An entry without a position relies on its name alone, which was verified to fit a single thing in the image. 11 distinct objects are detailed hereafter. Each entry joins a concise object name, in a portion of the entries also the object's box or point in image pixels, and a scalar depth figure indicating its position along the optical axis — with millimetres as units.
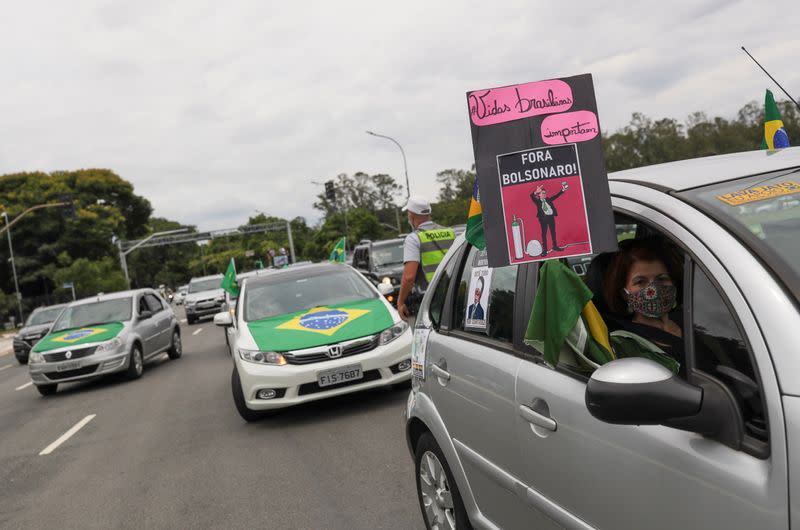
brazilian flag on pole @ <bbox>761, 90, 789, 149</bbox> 3592
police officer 7273
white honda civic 7094
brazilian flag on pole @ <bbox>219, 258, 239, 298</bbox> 14227
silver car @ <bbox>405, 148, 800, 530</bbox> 1621
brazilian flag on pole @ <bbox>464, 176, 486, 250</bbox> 3117
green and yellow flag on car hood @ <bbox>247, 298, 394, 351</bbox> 7289
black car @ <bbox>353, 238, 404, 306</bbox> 16953
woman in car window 2475
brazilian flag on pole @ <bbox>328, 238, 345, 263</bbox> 14950
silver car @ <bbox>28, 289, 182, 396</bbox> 11867
